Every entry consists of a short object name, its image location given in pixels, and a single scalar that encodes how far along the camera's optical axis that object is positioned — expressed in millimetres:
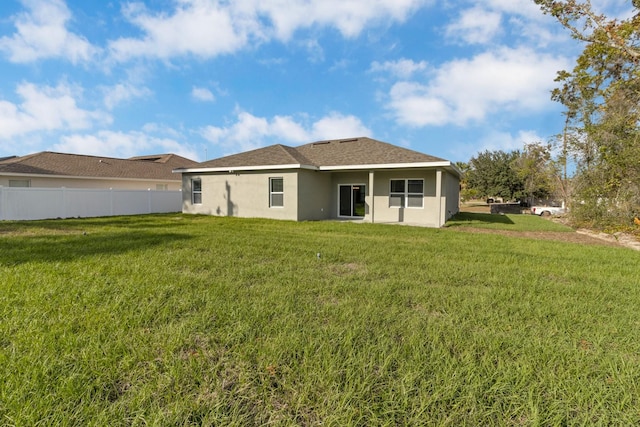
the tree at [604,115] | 12109
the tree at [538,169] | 22672
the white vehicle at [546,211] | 26062
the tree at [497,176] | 36812
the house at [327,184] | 13688
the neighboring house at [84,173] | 16562
